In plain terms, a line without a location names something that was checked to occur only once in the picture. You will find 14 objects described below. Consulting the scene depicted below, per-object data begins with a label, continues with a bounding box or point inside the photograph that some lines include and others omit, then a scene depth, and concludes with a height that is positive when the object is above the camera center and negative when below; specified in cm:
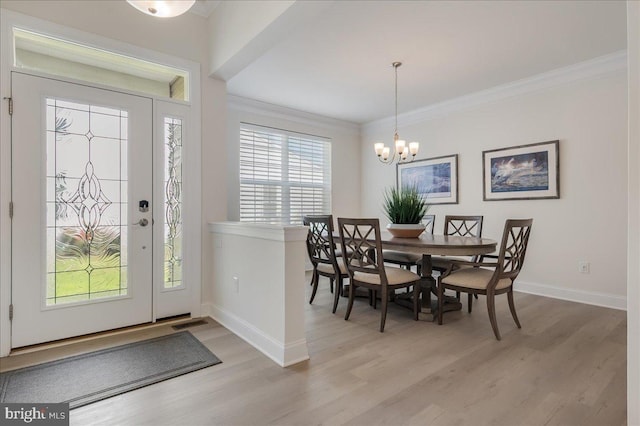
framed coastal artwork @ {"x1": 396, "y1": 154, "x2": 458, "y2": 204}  481 +57
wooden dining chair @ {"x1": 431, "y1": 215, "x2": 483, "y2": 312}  331 -24
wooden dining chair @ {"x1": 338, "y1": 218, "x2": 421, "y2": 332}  277 -51
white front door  235 +4
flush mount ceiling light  131 +87
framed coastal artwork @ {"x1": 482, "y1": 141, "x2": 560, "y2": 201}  384 +52
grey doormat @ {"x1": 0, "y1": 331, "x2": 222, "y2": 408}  179 -100
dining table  265 -30
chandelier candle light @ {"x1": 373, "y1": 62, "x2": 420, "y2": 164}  363 +77
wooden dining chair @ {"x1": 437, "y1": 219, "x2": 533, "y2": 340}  260 -55
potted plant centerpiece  326 -1
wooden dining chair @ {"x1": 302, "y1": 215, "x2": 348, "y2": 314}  319 -41
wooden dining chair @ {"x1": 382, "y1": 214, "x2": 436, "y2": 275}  356 -53
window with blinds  489 +64
